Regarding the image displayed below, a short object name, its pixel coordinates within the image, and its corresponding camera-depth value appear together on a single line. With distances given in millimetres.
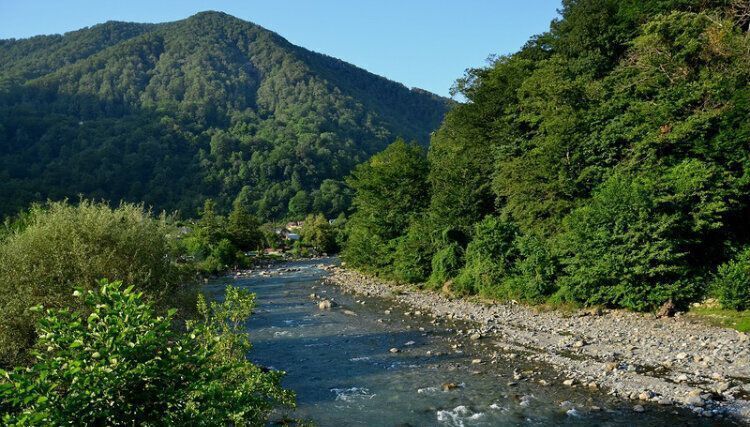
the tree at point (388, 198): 41969
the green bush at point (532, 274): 25516
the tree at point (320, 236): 81800
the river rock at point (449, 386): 15641
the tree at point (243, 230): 72062
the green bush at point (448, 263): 33641
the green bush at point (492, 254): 28938
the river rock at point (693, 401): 12509
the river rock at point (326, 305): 31234
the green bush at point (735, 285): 18375
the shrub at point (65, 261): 13719
